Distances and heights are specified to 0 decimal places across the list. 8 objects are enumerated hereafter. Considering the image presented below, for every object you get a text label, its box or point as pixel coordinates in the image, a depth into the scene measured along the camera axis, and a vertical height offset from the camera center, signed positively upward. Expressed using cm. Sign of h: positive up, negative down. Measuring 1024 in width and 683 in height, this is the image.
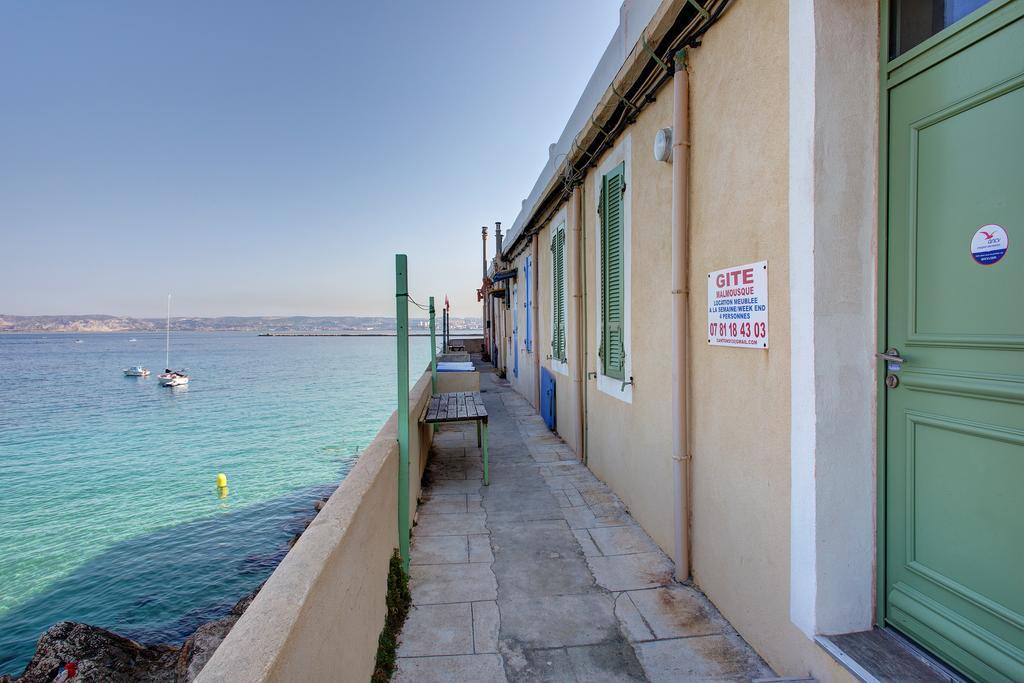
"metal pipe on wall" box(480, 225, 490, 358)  2376 -66
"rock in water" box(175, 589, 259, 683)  561 -376
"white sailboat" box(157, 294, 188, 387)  3900 -379
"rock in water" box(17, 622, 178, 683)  566 -374
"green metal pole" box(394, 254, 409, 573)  342 -29
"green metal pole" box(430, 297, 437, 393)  856 -64
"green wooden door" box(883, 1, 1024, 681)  163 -10
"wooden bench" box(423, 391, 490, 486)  565 -99
